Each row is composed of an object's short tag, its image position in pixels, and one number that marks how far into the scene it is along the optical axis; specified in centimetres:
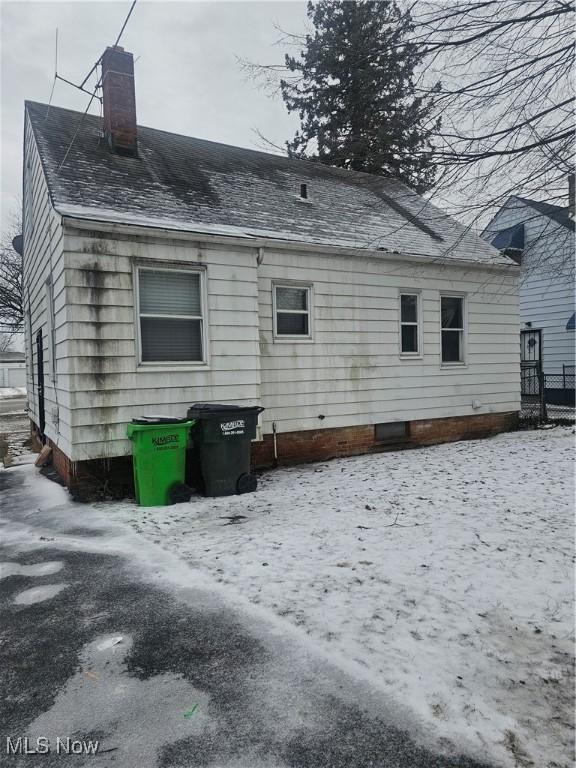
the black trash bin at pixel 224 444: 640
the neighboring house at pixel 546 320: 1598
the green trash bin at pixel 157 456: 602
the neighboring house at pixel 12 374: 4394
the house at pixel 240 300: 648
